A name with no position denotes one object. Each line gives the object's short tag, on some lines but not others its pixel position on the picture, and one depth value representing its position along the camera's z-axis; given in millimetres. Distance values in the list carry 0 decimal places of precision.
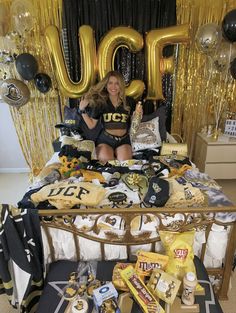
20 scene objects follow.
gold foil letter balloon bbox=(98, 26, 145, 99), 2459
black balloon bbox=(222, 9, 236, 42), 2148
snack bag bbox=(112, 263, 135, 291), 1066
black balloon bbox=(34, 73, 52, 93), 2602
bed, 1157
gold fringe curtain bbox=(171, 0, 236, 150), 2607
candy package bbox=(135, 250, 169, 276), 1114
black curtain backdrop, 2531
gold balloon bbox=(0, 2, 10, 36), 2387
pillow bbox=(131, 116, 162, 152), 2240
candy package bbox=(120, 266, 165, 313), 964
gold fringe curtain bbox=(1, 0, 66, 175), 2584
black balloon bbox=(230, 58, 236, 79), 2344
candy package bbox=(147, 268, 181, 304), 1009
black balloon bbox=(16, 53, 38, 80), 2445
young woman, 2387
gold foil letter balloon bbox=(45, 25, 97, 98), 2486
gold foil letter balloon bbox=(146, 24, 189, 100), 2449
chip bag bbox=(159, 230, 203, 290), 1084
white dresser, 2596
